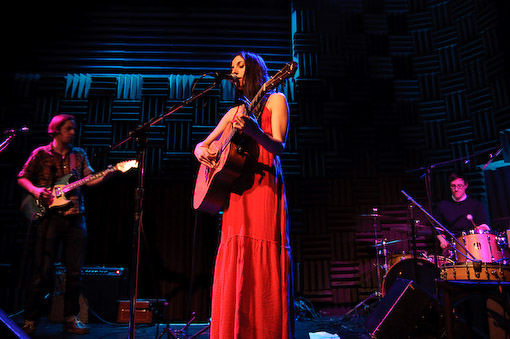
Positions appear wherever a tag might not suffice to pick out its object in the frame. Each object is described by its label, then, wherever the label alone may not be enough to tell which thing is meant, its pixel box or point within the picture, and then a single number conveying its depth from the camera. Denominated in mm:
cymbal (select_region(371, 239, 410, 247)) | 5137
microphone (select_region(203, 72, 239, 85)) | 2633
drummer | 5173
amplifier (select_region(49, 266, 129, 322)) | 4625
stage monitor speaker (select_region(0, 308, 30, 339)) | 1018
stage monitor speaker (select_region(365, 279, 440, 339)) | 3320
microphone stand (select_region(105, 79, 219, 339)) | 2693
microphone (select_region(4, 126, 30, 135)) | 3604
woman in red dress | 2031
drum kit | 3420
